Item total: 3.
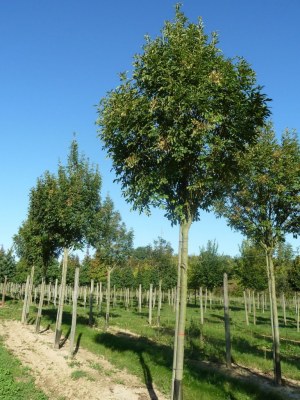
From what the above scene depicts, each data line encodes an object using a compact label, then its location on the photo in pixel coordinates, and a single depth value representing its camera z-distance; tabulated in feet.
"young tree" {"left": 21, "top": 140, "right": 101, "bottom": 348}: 63.72
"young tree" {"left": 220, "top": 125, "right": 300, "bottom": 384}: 45.21
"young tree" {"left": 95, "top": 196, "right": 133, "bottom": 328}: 89.04
